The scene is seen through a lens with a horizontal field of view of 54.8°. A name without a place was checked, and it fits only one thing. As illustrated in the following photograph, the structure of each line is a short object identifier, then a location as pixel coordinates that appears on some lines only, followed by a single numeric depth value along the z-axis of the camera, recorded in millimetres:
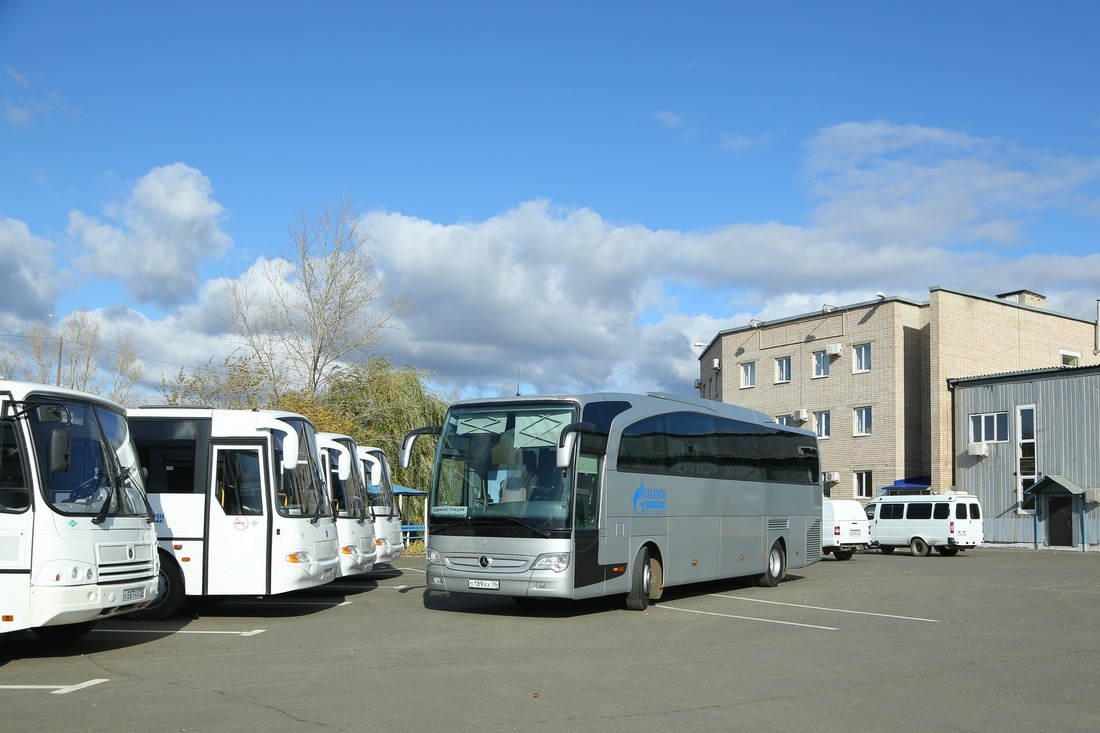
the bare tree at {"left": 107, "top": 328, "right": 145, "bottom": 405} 53375
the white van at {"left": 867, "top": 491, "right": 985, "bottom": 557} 37062
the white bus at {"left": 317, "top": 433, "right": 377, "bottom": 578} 17938
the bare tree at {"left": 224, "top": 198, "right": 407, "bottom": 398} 37125
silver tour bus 15055
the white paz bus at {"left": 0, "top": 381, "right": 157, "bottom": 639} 10141
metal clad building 44531
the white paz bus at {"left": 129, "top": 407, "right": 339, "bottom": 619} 14602
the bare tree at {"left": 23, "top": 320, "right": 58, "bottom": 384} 46781
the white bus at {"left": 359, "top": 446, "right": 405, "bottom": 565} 21453
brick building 50688
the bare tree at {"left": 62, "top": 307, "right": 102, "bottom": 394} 50531
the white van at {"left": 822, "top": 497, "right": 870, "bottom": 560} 33594
